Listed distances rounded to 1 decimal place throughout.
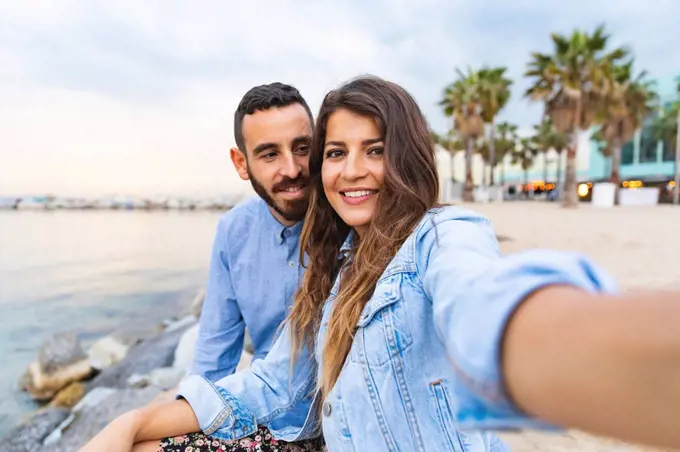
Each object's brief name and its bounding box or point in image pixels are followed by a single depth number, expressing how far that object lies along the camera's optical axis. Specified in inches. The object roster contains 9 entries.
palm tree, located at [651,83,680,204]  1359.5
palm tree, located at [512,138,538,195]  2239.7
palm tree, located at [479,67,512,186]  1165.7
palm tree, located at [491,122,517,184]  2101.4
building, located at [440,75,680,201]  1530.5
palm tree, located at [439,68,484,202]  1191.1
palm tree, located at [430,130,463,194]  2133.6
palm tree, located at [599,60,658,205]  884.7
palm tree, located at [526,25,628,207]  820.0
